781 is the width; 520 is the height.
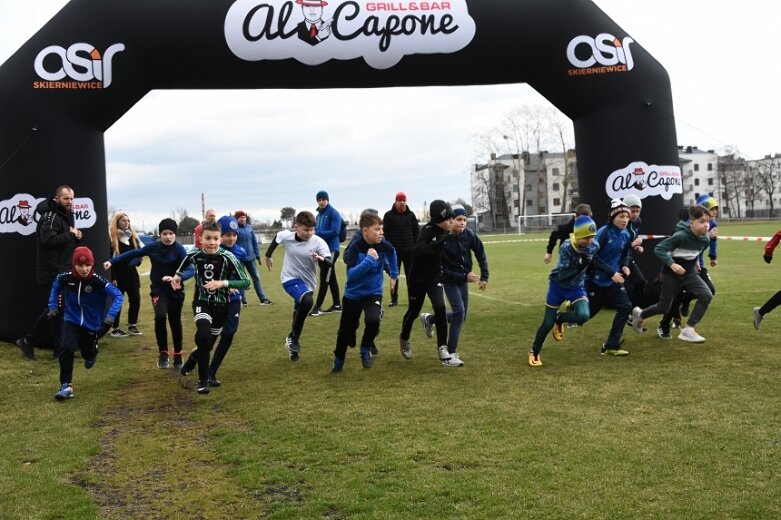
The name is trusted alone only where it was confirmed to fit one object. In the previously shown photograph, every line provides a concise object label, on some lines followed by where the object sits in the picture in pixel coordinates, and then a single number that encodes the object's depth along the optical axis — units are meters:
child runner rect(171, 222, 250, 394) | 6.98
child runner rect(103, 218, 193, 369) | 8.16
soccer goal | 66.25
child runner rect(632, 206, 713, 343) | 8.55
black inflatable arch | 9.55
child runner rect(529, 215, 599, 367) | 7.58
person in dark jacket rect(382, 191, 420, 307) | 12.74
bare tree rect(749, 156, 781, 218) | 101.44
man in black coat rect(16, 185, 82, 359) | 8.66
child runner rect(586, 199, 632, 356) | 8.18
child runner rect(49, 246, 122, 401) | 6.99
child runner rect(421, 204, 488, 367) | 7.95
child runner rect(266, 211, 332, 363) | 8.35
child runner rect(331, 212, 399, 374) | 7.64
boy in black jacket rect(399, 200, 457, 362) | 7.79
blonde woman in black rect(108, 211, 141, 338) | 10.70
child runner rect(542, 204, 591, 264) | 10.42
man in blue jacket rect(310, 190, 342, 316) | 12.71
